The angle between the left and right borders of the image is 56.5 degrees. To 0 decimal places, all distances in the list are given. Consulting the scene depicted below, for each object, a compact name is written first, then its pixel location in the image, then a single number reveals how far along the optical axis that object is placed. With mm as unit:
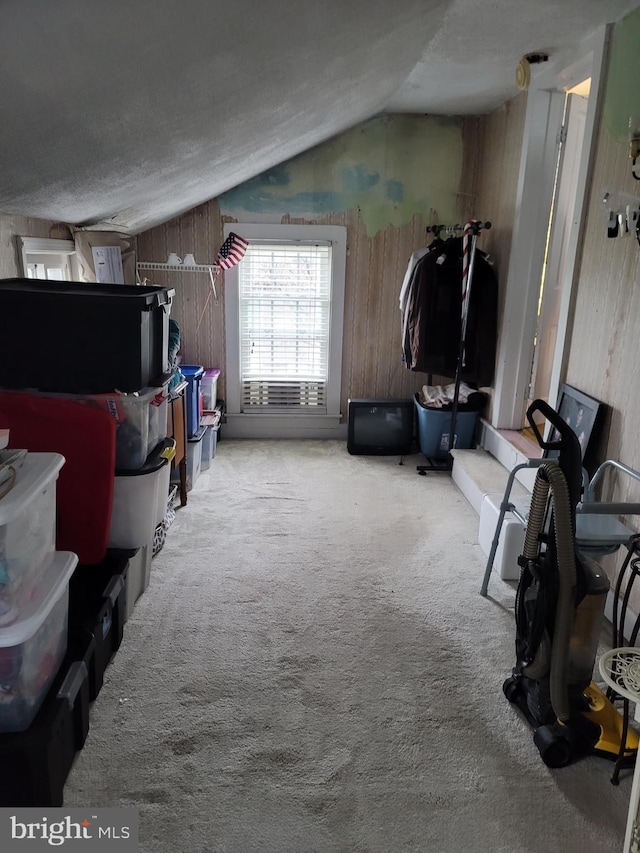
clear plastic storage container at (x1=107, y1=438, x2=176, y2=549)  2336
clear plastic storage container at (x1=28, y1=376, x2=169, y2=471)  2285
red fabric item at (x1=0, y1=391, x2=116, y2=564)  2145
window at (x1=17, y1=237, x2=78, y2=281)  2680
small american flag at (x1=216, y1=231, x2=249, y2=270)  4406
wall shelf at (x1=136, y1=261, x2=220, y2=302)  4539
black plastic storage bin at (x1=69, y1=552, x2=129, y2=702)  1826
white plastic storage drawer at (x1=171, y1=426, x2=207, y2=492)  3707
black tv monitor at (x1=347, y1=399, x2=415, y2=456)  4539
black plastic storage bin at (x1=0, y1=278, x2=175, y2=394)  2199
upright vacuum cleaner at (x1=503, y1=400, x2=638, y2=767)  1655
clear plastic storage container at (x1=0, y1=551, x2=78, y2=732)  1430
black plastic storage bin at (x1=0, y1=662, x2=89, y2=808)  1444
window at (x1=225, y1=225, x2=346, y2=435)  4555
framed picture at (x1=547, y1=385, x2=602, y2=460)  2643
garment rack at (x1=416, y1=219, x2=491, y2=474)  3746
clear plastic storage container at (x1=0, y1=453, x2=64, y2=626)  1399
